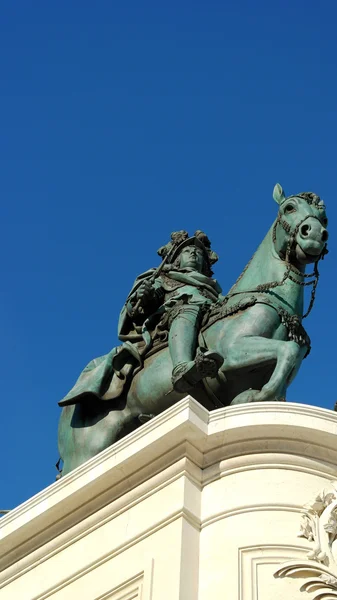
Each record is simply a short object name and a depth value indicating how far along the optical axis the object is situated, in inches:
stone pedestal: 413.1
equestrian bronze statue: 518.3
